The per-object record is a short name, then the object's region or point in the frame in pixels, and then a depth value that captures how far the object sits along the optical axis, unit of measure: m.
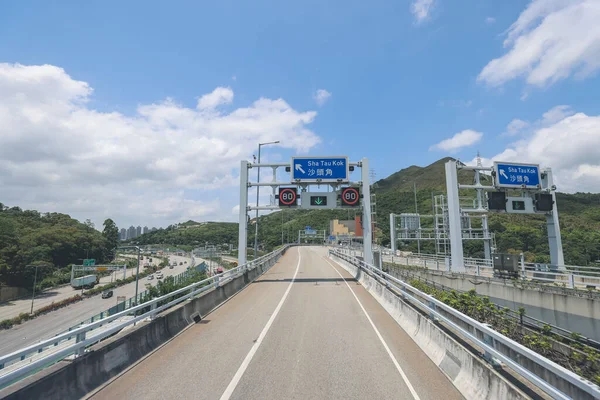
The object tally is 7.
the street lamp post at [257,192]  25.99
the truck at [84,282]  72.88
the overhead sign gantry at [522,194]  25.83
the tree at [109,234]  130.62
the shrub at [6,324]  44.59
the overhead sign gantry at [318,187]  22.58
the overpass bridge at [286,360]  4.90
